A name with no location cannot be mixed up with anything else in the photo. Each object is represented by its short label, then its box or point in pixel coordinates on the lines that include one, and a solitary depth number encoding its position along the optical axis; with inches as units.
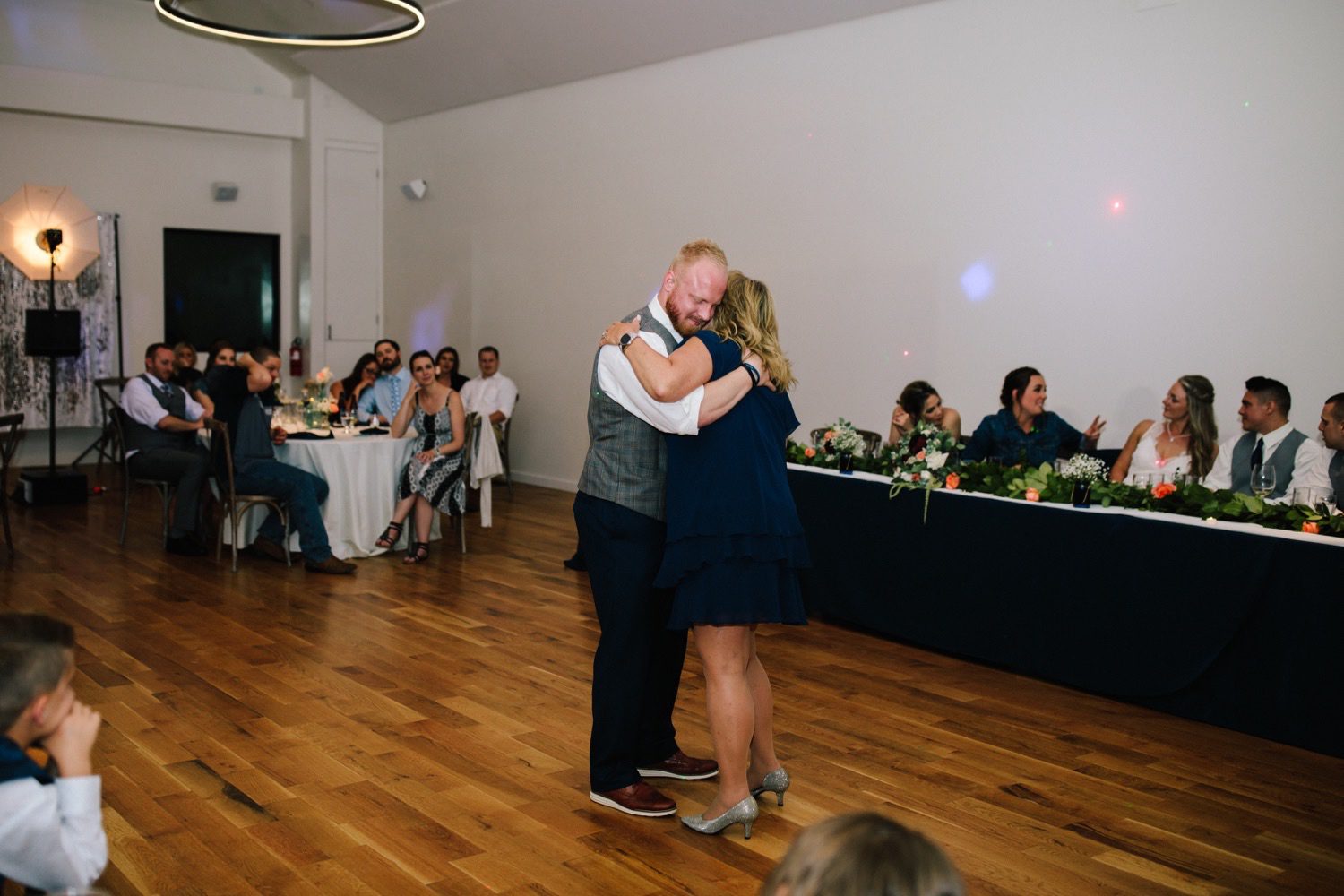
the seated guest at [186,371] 404.5
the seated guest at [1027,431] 267.9
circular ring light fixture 296.7
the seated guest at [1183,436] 244.5
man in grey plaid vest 131.0
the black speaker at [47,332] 404.5
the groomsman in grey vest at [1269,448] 218.4
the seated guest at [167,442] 311.9
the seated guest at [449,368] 438.0
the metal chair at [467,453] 320.8
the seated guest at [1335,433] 206.8
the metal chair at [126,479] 320.2
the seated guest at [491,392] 451.2
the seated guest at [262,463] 290.4
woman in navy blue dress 130.7
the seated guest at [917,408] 279.1
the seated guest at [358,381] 399.5
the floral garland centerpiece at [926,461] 227.6
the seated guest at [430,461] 311.4
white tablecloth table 307.6
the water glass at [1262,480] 194.9
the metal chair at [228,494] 287.1
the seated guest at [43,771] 73.1
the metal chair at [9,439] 276.4
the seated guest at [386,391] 370.3
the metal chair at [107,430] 443.7
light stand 389.1
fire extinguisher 540.1
